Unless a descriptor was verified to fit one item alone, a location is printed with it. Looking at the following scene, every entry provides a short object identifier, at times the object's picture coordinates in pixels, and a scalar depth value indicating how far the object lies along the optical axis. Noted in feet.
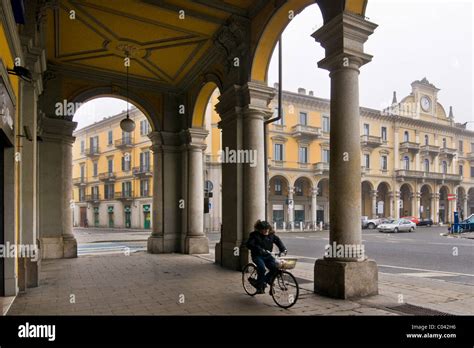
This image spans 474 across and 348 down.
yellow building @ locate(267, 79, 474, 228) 122.31
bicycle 18.39
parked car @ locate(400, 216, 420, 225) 128.48
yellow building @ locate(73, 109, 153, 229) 131.03
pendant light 37.37
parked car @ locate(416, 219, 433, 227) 133.28
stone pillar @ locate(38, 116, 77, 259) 37.99
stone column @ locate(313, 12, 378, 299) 20.44
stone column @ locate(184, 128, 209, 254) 42.27
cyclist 20.43
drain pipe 31.83
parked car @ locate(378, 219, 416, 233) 99.30
